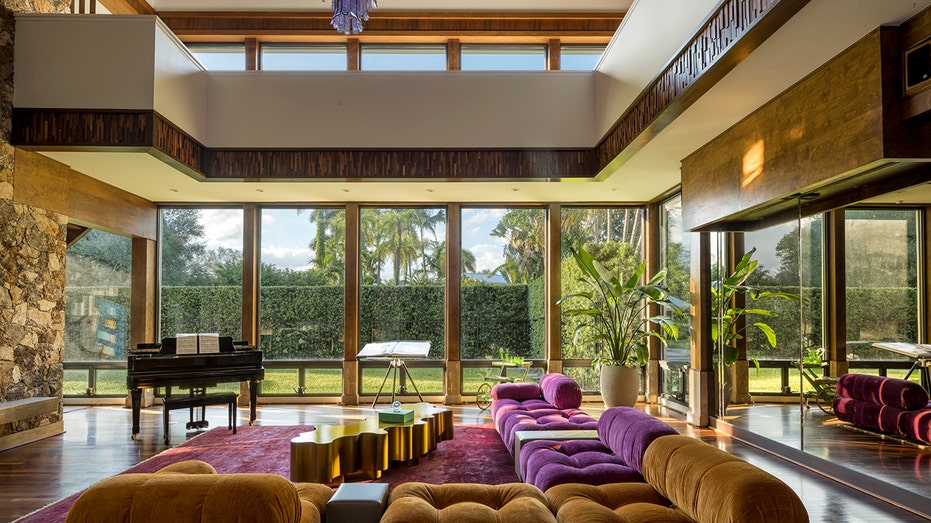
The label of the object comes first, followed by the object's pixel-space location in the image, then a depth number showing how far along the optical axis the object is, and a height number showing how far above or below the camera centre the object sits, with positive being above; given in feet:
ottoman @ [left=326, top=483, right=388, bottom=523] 7.89 -2.83
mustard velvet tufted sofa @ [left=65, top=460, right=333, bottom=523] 6.22 -2.17
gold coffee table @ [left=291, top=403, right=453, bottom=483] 15.25 -4.20
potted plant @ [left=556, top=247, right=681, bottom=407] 24.43 -1.81
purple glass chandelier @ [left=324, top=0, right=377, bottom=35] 14.85 +6.89
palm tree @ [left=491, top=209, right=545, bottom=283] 30.94 +2.37
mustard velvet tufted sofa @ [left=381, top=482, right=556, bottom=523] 7.68 -2.91
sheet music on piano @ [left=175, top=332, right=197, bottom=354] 22.36 -1.94
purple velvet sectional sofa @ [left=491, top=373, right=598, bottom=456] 16.48 -3.64
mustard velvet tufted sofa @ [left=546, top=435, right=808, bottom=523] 6.63 -2.54
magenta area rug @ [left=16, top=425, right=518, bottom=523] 16.45 -5.13
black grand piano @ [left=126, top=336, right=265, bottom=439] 21.35 -2.79
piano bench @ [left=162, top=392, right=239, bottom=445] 21.43 -3.97
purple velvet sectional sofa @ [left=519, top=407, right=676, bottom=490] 10.71 -3.31
